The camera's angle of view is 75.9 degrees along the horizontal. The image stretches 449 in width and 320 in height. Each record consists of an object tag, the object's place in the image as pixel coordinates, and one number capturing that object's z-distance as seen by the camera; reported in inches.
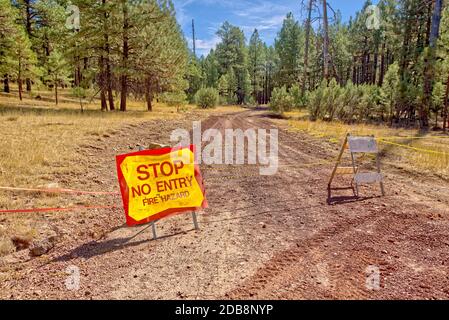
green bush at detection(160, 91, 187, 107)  1066.7
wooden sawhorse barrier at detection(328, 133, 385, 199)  254.5
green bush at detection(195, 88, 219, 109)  1571.1
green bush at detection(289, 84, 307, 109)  1336.1
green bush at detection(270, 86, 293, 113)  1246.3
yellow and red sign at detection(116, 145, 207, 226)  190.7
